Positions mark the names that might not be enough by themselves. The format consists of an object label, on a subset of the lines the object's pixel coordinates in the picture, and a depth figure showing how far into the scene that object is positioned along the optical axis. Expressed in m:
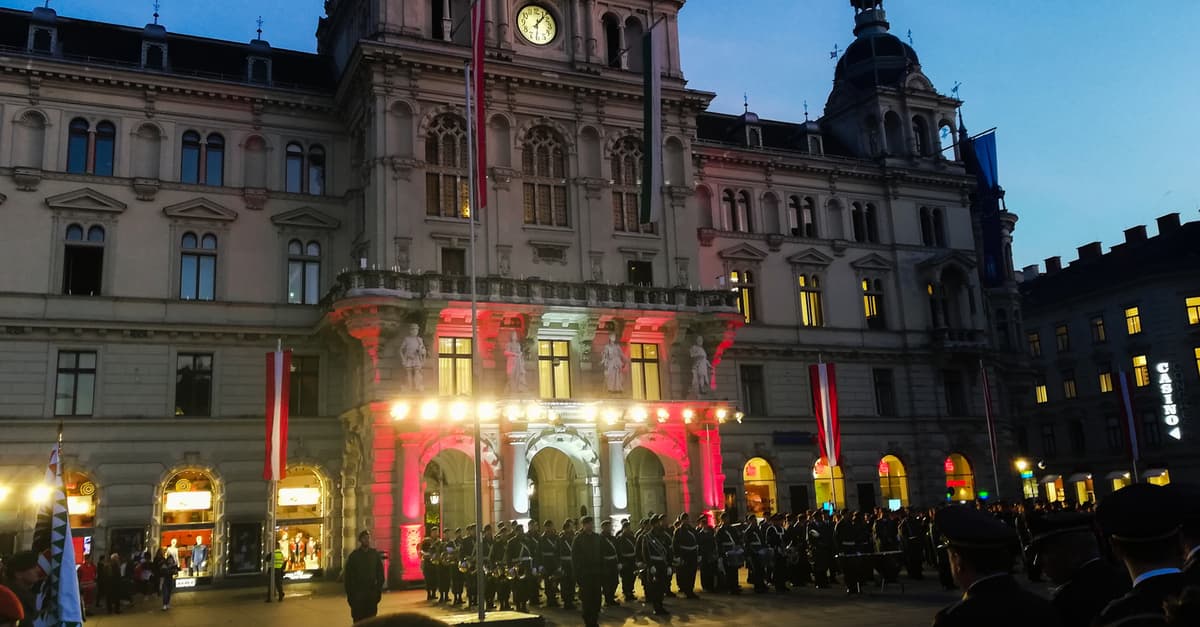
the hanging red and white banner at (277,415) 28.81
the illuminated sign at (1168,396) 51.59
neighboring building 54.75
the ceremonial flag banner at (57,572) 10.52
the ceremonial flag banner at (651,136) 30.45
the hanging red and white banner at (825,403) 32.41
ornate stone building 33.34
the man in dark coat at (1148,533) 4.75
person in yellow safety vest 28.17
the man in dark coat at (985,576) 4.52
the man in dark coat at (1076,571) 5.84
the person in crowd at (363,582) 16.33
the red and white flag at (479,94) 23.27
